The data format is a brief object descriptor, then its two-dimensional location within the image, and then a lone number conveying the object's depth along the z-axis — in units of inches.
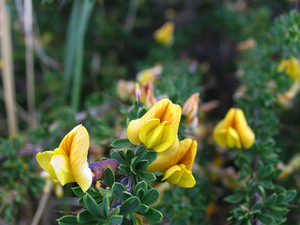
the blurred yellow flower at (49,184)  7.9
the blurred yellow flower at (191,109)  6.9
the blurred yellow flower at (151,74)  8.9
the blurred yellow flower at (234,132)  7.3
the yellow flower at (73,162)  5.8
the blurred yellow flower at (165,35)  11.4
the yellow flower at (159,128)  6.0
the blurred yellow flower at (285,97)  8.6
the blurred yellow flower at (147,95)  7.0
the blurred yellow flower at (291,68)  8.5
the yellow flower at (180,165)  6.1
